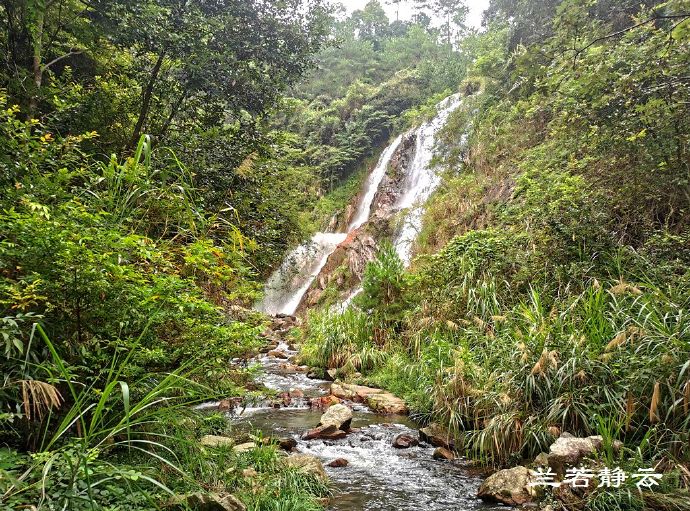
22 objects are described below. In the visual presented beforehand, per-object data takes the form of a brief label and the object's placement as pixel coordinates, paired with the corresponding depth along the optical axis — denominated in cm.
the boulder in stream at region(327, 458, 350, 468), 475
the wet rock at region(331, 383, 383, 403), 737
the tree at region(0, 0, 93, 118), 534
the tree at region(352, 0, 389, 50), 3806
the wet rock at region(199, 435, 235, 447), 411
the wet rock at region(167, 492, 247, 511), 271
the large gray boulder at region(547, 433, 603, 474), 359
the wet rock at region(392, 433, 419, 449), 529
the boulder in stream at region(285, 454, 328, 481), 410
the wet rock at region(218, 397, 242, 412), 658
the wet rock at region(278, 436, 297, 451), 511
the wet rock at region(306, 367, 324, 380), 921
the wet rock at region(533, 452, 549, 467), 395
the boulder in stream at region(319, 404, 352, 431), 580
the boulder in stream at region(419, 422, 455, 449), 518
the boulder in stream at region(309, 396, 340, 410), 706
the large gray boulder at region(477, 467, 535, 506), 375
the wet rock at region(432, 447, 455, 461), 486
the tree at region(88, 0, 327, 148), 570
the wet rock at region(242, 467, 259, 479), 370
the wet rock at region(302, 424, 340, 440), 557
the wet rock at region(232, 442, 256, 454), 431
